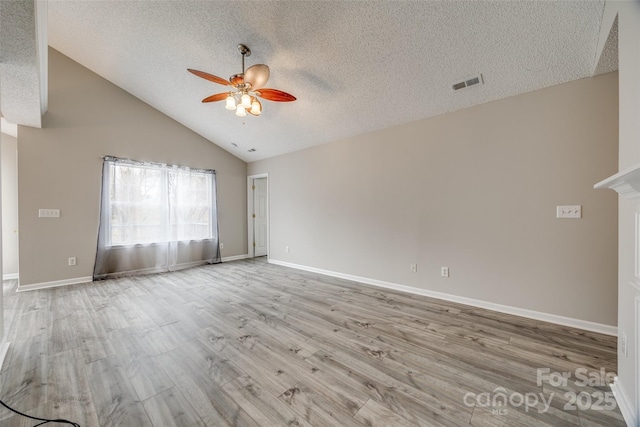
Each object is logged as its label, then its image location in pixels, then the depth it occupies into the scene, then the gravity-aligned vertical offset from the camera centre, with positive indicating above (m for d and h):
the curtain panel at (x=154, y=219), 4.22 -0.11
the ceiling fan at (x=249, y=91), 2.38 +1.34
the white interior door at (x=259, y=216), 6.36 -0.09
